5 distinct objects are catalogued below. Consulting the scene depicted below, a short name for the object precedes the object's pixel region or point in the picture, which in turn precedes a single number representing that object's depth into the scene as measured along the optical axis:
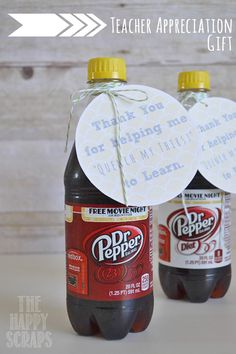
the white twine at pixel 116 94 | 0.59
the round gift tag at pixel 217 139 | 0.72
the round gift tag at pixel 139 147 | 0.59
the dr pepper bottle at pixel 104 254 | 0.60
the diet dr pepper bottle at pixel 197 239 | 0.74
